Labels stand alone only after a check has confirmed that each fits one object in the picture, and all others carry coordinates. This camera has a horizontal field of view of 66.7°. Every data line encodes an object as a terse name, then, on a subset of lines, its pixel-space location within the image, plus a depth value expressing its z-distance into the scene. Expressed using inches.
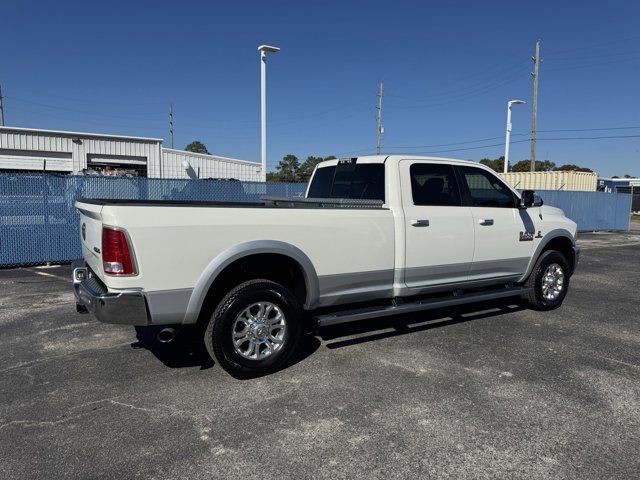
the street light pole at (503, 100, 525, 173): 957.8
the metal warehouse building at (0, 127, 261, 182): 877.8
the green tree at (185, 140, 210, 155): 3961.6
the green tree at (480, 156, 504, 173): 2697.1
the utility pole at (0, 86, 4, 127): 1611.2
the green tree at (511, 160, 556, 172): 2972.4
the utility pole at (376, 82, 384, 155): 1636.0
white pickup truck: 143.4
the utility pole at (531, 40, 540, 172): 1033.5
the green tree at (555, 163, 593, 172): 3233.3
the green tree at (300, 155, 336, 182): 3214.6
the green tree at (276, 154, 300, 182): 3306.6
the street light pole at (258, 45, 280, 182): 556.4
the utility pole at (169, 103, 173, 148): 2571.4
